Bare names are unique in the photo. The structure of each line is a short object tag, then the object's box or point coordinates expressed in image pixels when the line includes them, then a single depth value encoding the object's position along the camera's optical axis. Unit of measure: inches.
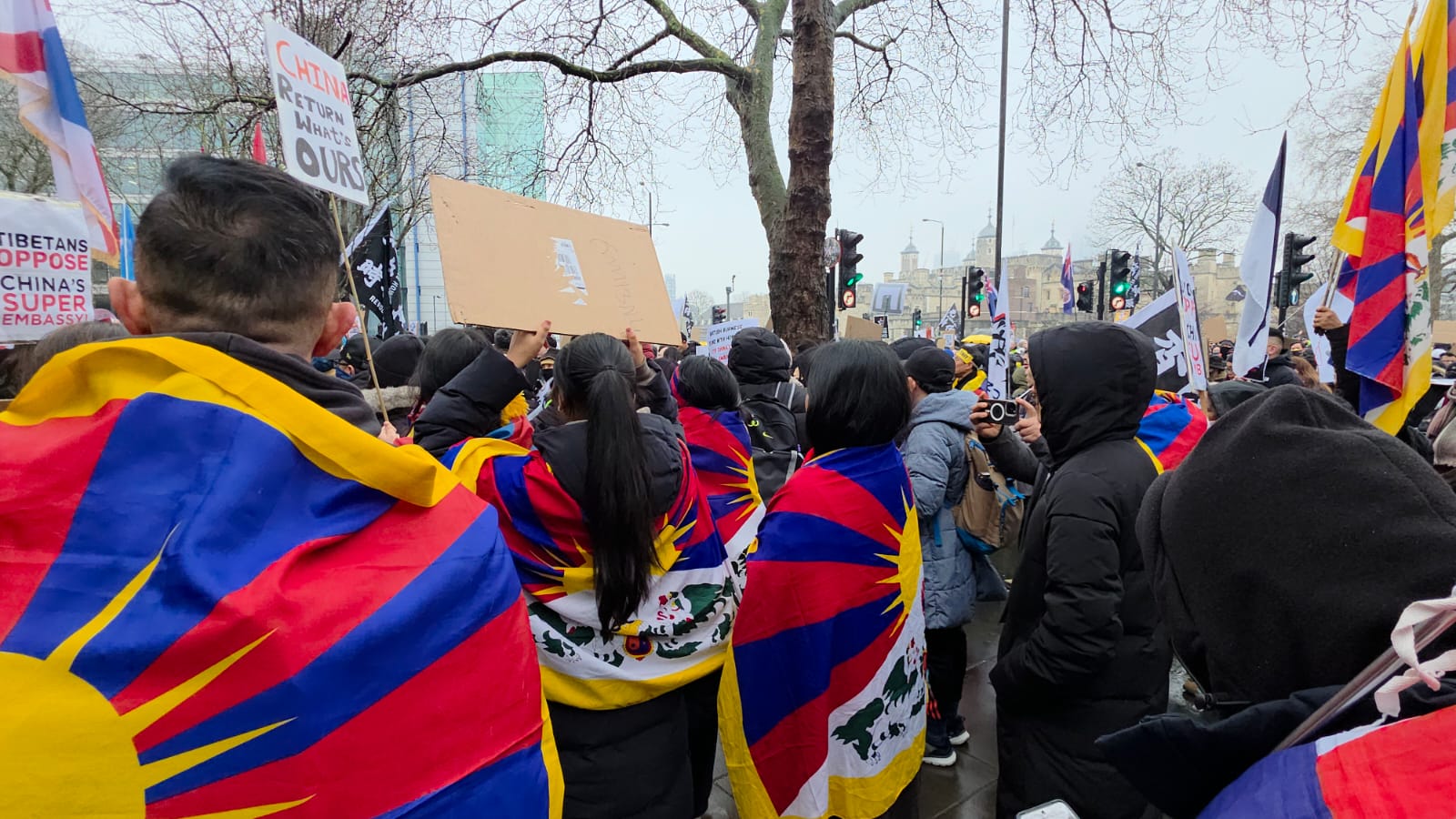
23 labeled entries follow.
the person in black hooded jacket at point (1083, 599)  83.3
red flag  192.4
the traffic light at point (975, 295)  873.5
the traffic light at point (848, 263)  516.1
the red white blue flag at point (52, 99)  116.2
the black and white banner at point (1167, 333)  180.1
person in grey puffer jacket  141.6
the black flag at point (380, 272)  275.1
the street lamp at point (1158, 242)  1339.8
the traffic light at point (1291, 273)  367.2
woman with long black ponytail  88.0
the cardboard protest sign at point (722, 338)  247.0
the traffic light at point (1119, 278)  777.6
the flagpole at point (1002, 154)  722.8
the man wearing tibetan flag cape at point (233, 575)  35.6
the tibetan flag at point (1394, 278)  122.7
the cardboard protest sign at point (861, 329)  342.3
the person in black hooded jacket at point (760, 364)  181.9
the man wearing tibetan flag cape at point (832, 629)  98.2
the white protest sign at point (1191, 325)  137.9
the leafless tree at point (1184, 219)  1378.0
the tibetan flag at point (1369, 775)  28.9
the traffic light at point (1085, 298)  891.4
